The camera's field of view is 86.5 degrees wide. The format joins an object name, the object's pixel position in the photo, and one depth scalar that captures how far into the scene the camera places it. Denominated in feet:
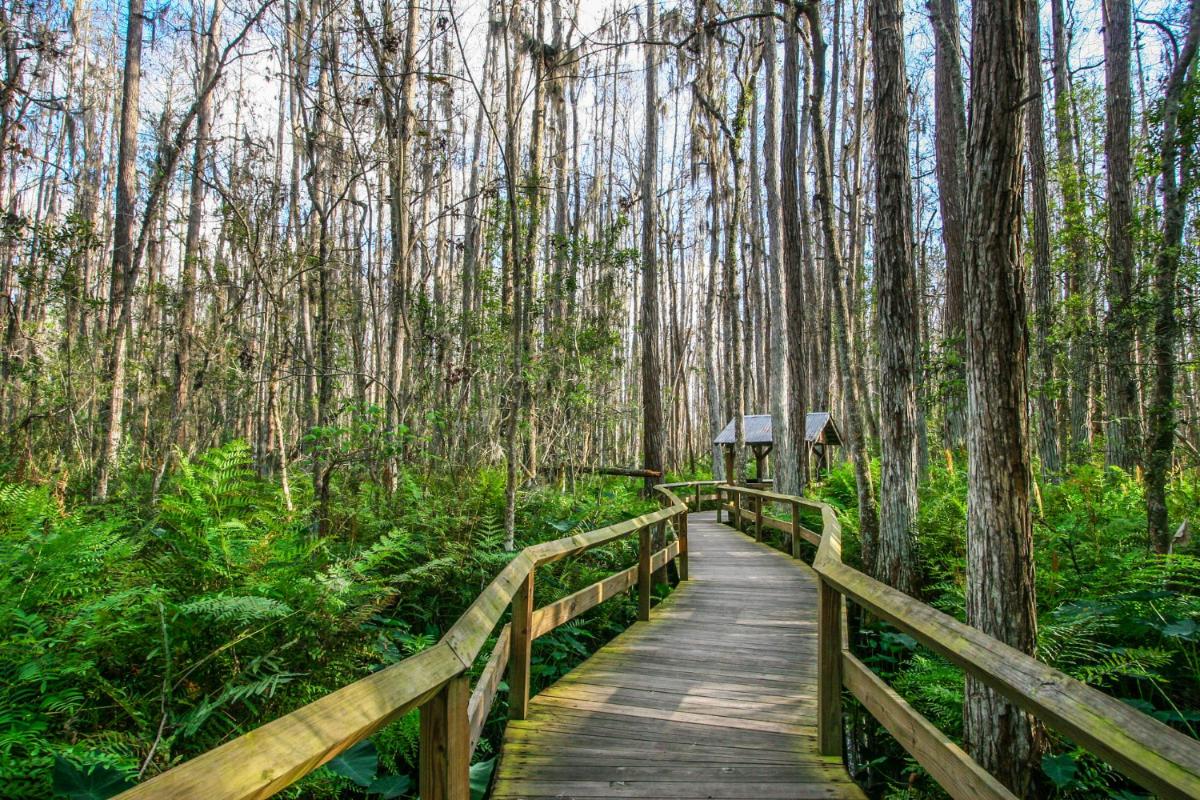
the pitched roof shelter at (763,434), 49.98
